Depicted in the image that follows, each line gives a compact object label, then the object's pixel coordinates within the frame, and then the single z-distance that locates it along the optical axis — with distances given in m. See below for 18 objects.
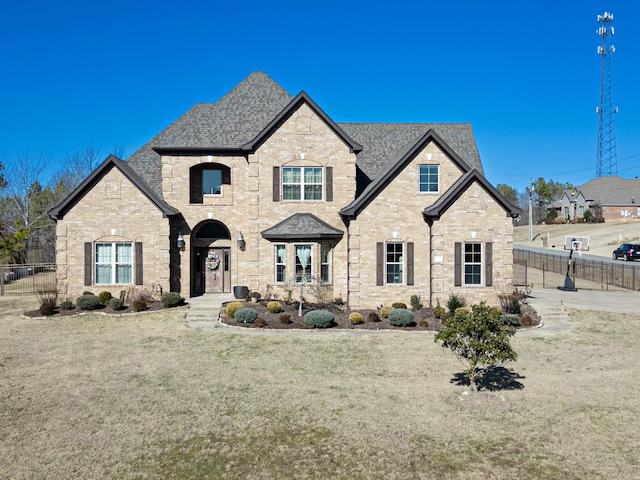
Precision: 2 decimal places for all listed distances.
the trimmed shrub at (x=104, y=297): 22.58
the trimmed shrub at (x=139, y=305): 21.50
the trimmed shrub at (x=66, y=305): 21.84
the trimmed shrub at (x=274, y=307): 20.83
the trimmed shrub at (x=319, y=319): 18.91
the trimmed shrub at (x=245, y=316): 19.33
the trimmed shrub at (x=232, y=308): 20.20
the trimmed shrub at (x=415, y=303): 21.30
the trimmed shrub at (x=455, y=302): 20.37
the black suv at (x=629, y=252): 46.31
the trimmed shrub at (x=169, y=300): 22.23
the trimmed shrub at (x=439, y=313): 19.94
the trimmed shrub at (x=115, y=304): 21.61
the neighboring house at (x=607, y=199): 77.56
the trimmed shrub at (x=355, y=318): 19.45
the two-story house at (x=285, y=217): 21.58
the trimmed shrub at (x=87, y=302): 21.84
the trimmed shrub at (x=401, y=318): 19.14
